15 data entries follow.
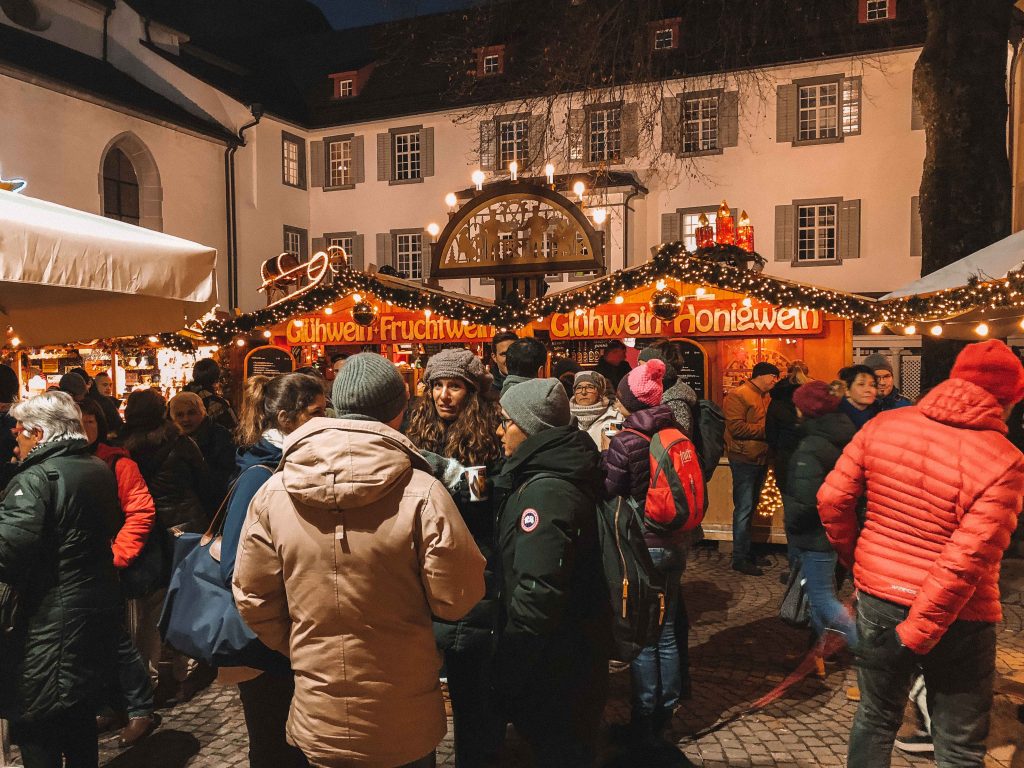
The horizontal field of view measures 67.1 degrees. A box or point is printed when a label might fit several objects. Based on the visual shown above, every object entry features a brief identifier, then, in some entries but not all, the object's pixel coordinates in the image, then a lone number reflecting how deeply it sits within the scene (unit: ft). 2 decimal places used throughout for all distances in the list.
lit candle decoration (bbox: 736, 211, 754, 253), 44.99
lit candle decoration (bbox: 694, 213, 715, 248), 44.14
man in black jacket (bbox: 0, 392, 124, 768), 9.71
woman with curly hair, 9.68
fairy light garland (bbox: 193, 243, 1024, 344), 23.50
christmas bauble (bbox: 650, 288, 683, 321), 29.81
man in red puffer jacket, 8.75
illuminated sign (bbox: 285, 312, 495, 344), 33.35
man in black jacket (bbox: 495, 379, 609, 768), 8.15
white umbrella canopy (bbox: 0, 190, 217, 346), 9.59
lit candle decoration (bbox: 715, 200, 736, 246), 41.57
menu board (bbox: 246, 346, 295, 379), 37.04
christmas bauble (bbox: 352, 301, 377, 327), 34.73
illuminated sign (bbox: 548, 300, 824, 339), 29.73
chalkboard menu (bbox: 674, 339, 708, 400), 35.14
